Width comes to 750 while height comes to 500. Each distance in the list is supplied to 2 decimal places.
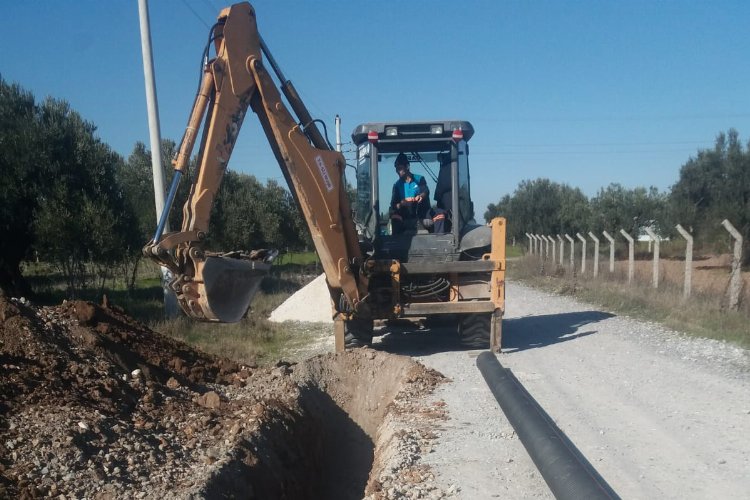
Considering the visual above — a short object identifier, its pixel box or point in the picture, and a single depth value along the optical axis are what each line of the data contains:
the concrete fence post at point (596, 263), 21.96
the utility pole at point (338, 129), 30.63
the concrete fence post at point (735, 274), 12.31
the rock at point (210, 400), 6.79
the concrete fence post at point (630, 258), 18.86
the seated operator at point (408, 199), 10.05
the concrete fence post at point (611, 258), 21.48
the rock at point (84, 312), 7.96
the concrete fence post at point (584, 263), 23.83
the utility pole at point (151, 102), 12.53
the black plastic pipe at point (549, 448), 4.28
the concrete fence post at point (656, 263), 16.69
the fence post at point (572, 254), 24.80
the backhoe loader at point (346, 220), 6.72
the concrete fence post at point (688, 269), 14.23
